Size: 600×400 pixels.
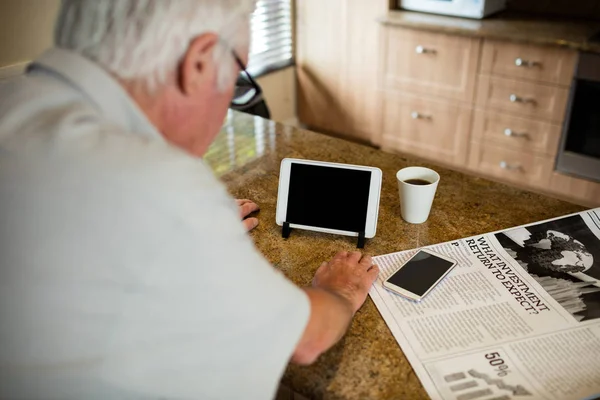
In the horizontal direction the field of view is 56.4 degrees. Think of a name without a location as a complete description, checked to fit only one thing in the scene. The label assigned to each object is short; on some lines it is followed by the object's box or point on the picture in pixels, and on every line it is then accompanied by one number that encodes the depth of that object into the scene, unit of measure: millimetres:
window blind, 3453
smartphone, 1008
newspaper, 829
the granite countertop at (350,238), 852
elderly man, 641
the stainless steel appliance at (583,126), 2498
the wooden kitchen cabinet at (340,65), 3289
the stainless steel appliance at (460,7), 2893
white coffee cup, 1178
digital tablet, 1144
